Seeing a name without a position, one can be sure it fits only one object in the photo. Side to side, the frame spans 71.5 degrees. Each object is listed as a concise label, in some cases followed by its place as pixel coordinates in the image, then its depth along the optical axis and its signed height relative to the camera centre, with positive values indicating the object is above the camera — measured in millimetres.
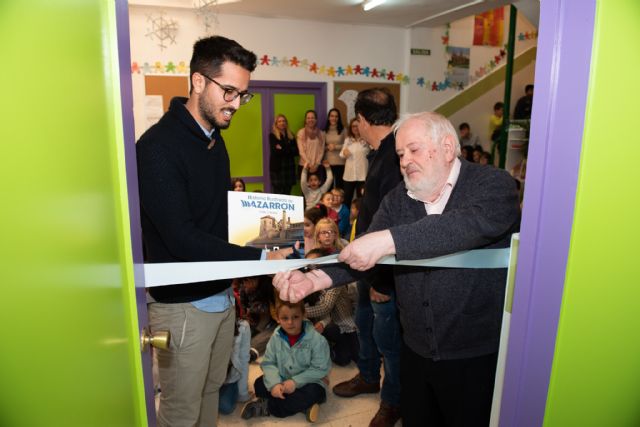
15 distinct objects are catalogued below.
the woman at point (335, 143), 7715 -304
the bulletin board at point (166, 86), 6895 +564
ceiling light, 6512 +1781
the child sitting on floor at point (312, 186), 7352 -992
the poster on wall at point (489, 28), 9086 +2007
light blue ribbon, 1423 -479
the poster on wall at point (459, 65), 8859 +1216
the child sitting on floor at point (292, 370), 3018 -1699
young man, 1674 -332
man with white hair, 1623 -590
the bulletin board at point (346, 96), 8039 +526
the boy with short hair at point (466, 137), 8836 -195
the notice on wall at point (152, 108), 6910 +224
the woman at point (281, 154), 7570 -496
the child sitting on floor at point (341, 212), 5604 -1088
